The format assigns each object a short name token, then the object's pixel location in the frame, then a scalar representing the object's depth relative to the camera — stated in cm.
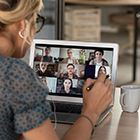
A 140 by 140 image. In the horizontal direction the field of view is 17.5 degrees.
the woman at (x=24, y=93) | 120
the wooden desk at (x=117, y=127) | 137
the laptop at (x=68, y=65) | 160
